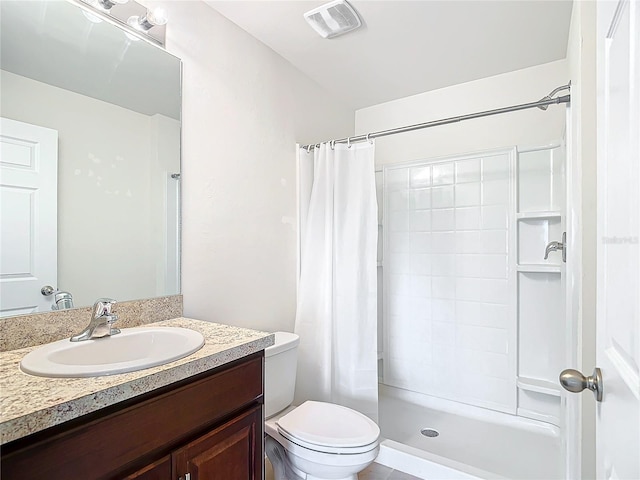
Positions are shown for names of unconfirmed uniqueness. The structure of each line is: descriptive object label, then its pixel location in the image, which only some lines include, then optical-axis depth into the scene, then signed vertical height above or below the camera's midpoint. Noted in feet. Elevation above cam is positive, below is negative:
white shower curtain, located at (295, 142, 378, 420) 6.81 -0.83
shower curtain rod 4.94 +2.03
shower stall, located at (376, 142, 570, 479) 6.89 -1.61
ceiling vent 5.59 +3.67
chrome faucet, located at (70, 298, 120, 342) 3.74 -0.87
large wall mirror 3.67 +0.97
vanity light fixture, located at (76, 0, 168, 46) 4.34 +2.88
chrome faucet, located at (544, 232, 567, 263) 5.41 -0.09
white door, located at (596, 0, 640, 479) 1.55 +0.01
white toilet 4.65 -2.71
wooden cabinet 2.31 -1.53
